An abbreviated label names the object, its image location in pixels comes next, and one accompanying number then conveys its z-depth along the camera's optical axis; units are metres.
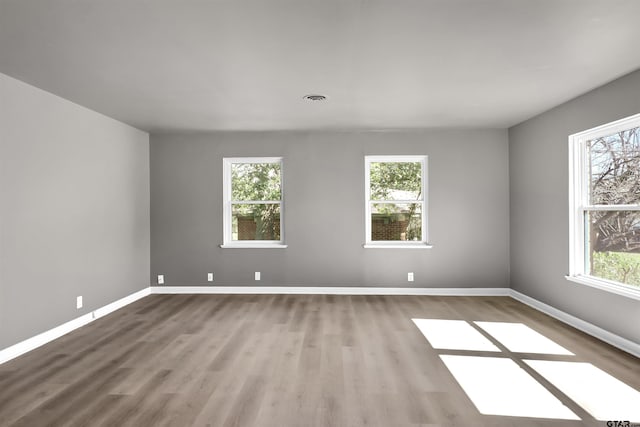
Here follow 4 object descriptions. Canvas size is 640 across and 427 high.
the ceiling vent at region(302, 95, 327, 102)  3.86
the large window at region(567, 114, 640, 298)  3.41
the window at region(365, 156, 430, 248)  5.73
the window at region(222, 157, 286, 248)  5.84
